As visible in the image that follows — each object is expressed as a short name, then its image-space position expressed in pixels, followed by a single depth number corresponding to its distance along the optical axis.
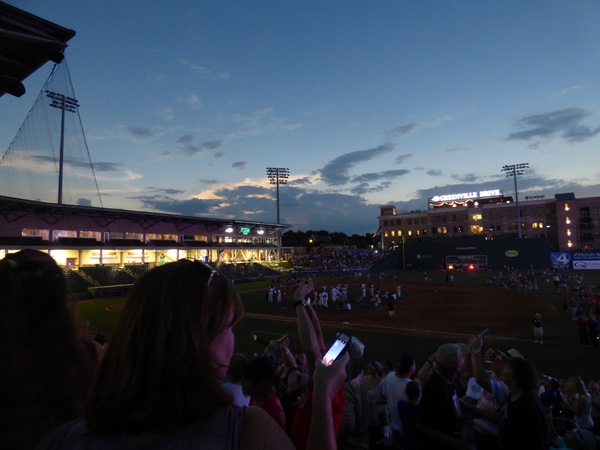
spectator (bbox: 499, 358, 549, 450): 3.44
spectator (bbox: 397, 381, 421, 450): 4.47
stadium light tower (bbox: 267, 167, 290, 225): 81.06
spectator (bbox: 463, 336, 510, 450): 4.37
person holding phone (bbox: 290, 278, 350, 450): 2.24
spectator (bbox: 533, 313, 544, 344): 17.52
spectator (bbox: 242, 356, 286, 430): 3.24
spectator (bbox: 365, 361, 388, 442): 6.19
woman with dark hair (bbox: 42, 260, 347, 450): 1.26
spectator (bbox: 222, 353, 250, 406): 4.35
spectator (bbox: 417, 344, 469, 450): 3.59
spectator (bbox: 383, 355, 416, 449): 5.54
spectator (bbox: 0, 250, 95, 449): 1.72
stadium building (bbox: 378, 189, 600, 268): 66.06
